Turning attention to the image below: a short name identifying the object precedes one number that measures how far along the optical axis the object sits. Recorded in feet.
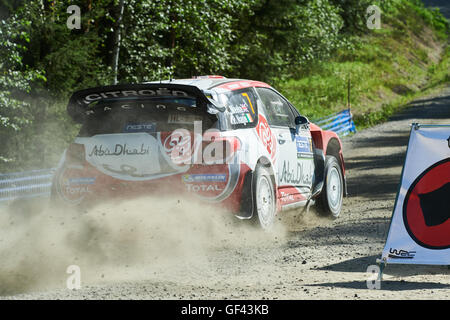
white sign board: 40.91
